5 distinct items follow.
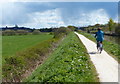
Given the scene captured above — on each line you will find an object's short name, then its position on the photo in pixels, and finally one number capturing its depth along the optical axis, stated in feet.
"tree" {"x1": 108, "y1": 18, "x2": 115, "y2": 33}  233.91
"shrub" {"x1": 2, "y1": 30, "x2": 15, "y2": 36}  251.49
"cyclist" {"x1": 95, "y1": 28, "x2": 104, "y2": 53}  42.37
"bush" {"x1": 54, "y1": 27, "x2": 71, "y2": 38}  195.21
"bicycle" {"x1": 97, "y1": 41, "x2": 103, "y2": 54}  42.37
